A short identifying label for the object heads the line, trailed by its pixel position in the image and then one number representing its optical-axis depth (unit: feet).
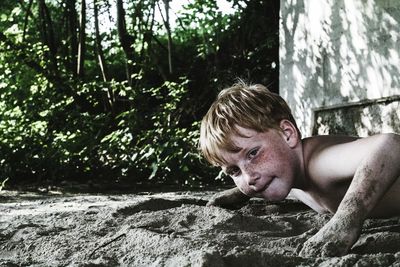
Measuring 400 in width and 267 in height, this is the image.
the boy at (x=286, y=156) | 6.18
